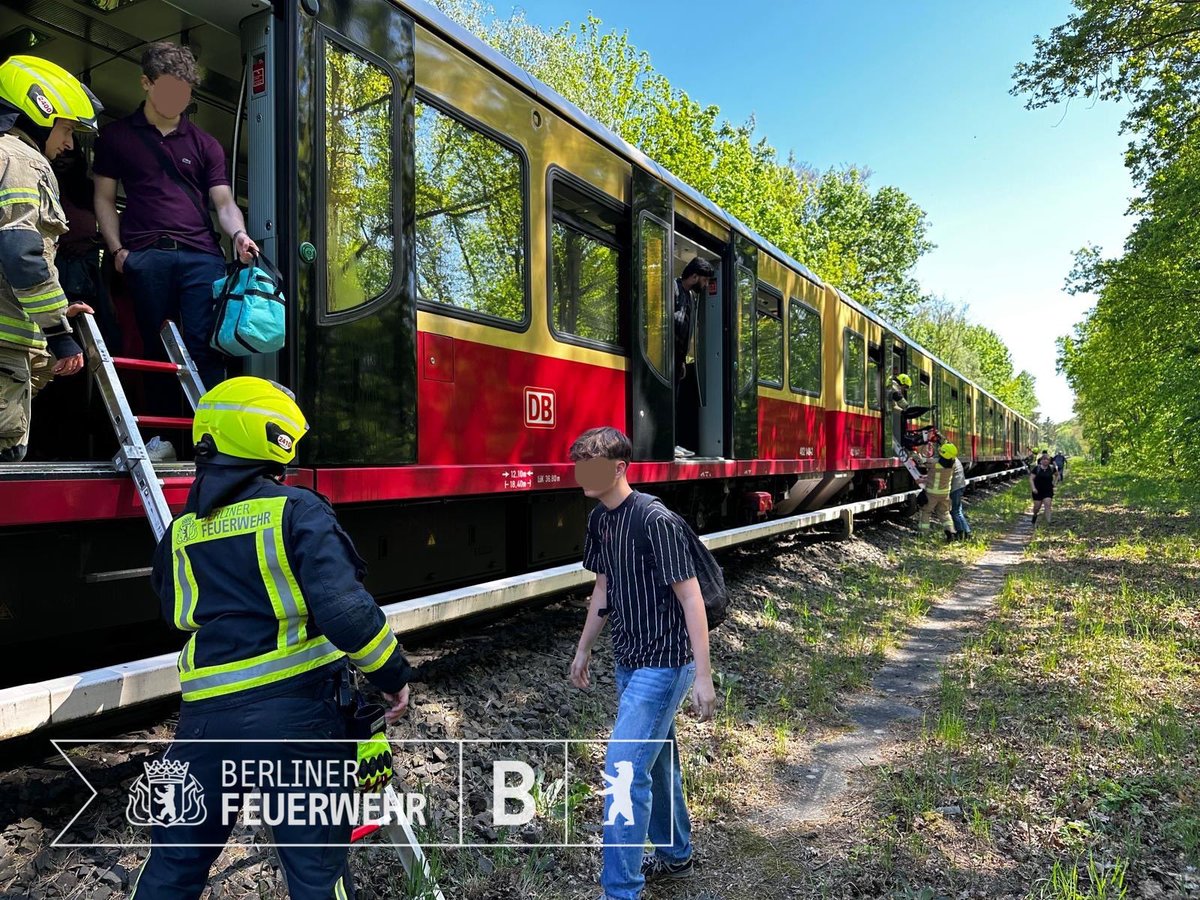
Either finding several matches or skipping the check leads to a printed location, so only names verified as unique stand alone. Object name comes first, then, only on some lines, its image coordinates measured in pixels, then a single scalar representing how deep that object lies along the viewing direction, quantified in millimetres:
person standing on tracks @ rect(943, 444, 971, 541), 14570
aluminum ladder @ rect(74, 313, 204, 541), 2818
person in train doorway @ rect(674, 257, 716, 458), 7277
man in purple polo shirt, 3432
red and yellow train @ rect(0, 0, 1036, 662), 3389
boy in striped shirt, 2842
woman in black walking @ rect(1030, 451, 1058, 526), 17734
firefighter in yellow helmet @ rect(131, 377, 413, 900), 1996
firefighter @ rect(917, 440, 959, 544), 14547
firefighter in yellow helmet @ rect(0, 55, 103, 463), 2557
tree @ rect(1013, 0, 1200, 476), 12062
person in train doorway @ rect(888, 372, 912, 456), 15789
